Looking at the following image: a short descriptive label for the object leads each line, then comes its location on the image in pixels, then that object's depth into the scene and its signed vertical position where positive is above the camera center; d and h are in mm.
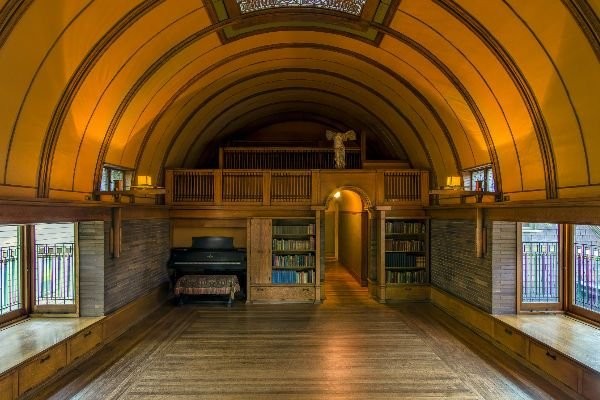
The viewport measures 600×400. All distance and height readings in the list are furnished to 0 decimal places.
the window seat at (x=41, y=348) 4594 -1820
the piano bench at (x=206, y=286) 9000 -1824
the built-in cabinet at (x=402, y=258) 9531 -1323
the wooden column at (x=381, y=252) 9453 -1166
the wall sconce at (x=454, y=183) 6734 +302
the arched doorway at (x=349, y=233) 10961 -1011
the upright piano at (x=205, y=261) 9359 -1337
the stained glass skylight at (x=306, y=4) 5590 +2719
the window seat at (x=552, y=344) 4684 -1892
